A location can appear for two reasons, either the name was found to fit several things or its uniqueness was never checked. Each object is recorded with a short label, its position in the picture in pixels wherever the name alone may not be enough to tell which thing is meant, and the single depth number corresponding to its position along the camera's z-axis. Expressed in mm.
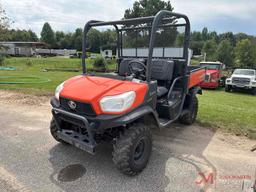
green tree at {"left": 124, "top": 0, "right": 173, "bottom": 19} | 25852
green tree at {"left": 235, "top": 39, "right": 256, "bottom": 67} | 26031
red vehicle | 12727
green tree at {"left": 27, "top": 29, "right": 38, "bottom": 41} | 75312
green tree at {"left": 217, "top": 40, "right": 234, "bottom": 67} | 28141
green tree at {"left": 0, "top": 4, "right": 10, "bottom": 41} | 11778
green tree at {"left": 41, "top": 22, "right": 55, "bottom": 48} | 71750
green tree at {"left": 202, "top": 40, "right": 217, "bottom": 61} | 32250
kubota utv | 2527
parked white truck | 11789
